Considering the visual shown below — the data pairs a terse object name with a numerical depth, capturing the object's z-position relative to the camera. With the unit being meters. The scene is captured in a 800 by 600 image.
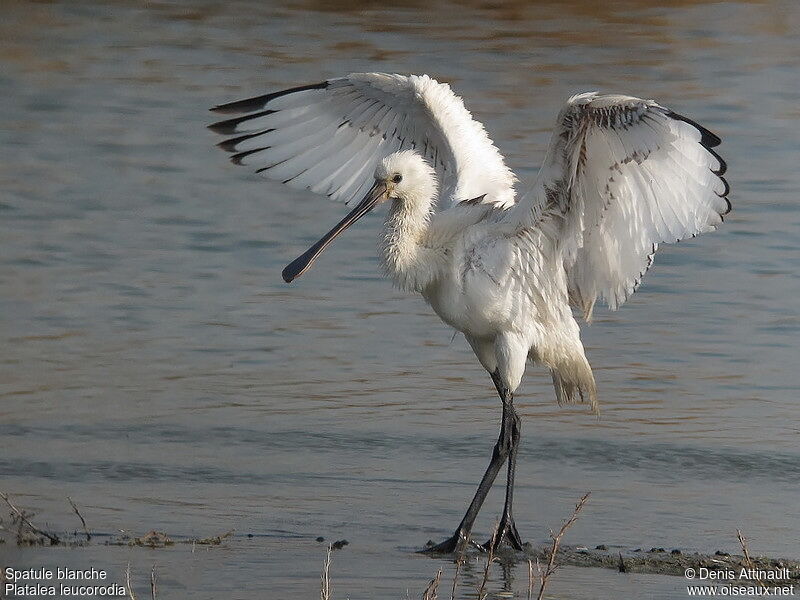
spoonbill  13.41
